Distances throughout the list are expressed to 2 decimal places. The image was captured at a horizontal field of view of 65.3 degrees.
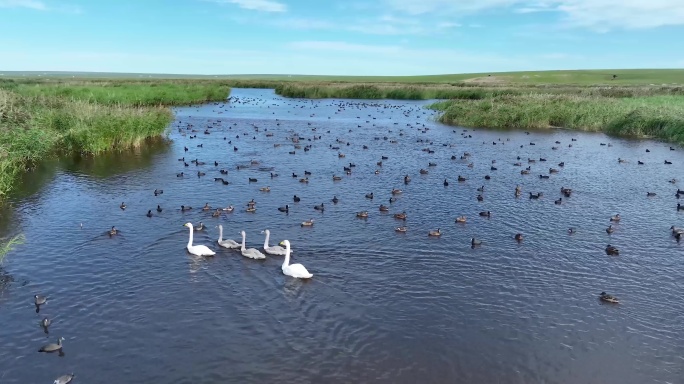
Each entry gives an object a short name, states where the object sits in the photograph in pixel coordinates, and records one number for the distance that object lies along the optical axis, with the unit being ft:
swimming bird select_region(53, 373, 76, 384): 36.83
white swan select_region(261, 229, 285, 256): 62.03
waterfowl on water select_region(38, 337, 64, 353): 41.06
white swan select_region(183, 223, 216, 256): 61.52
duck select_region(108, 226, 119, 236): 67.82
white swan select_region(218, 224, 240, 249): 63.57
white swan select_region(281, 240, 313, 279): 55.36
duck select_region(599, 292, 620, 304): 51.98
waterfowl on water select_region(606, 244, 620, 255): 65.00
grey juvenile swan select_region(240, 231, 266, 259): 61.05
